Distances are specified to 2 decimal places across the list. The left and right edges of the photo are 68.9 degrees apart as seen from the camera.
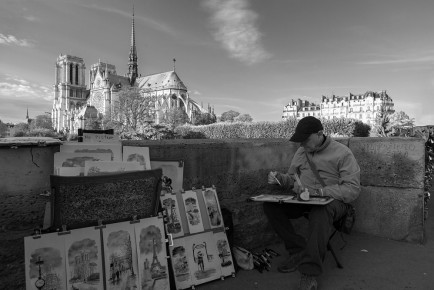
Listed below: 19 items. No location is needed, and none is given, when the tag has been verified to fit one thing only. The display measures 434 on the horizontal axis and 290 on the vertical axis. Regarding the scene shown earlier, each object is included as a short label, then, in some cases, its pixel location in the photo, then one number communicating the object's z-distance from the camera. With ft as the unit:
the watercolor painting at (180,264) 10.28
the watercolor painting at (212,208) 11.59
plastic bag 11.62
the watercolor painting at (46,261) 8.00
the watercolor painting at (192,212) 11.16
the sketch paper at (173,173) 11.28
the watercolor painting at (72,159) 9.17
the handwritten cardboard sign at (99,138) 10.09
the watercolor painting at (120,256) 8.93
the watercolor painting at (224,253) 11.11
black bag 11.48
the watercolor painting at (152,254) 9.36
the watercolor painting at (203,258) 10.64
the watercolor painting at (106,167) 9.04
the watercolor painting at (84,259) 8.49
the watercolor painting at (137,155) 10.27
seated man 10.77
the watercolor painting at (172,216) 10.75
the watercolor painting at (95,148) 9.34
